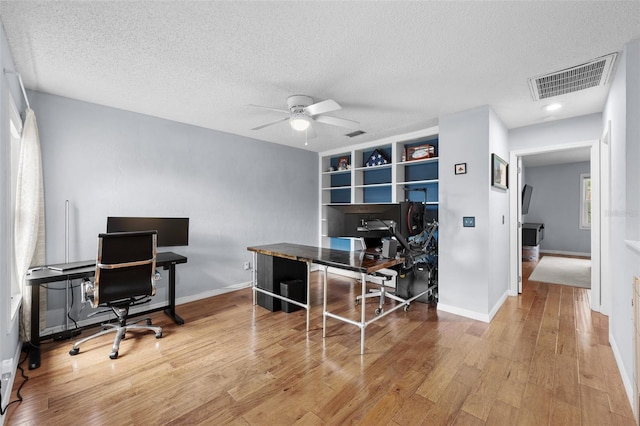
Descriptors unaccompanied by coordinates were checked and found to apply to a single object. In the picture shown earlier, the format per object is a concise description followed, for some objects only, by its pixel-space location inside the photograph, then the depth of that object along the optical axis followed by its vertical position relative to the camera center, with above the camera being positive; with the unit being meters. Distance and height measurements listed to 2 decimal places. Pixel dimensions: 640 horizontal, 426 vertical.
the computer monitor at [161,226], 3.16 -0.18
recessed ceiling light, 3.15 +1.21
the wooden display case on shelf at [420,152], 4.21 +0.93
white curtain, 2.47 +0.03
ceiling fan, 2.84 +0.99
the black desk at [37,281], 2.37 -0.60
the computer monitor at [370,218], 2.94 -0.06
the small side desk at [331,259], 2.53 -0.47
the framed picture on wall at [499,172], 3.33 +0.51
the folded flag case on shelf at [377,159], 4.91 +0.94
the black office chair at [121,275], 2.46 -0.59
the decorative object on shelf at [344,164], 5.47 +0.94
